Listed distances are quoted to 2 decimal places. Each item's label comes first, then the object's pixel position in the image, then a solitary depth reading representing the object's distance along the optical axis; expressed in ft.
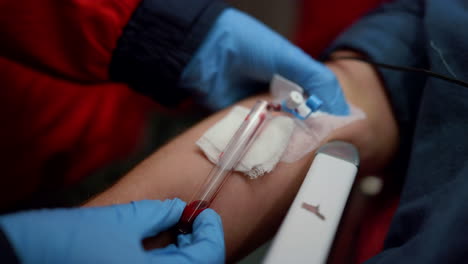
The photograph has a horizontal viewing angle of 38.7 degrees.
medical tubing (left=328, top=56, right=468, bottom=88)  1.42
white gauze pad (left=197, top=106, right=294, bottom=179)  1.38
